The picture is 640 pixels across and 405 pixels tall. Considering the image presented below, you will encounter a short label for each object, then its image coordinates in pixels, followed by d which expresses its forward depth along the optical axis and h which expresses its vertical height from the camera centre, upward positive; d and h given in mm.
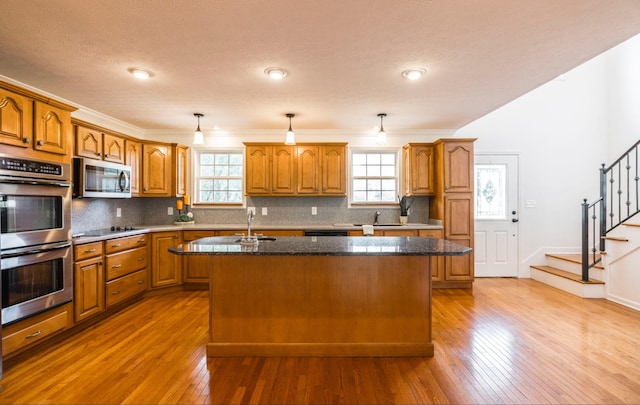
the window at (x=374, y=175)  5352 +462
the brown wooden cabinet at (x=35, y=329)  2363 -1066
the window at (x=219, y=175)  5359 +456
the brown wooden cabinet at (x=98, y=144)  3467 +698
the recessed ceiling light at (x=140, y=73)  2779 +1173
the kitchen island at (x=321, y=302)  2611 -854
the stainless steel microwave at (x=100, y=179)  3416 +264
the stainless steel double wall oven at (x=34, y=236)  2357 -294
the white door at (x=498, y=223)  5305 -359
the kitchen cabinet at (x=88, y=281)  3027 -819
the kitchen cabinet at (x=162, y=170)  4609 +482
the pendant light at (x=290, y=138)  3748 +768
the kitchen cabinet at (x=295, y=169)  4875 +515
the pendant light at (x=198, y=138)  3855 +790
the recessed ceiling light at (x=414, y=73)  2791 +1186
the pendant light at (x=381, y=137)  3881 +814
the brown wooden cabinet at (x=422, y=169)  4902 +512
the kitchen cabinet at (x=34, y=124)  2396 +648
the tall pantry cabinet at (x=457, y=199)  4598 +44
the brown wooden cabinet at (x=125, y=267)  3492 -807
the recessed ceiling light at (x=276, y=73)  2765 +1180
